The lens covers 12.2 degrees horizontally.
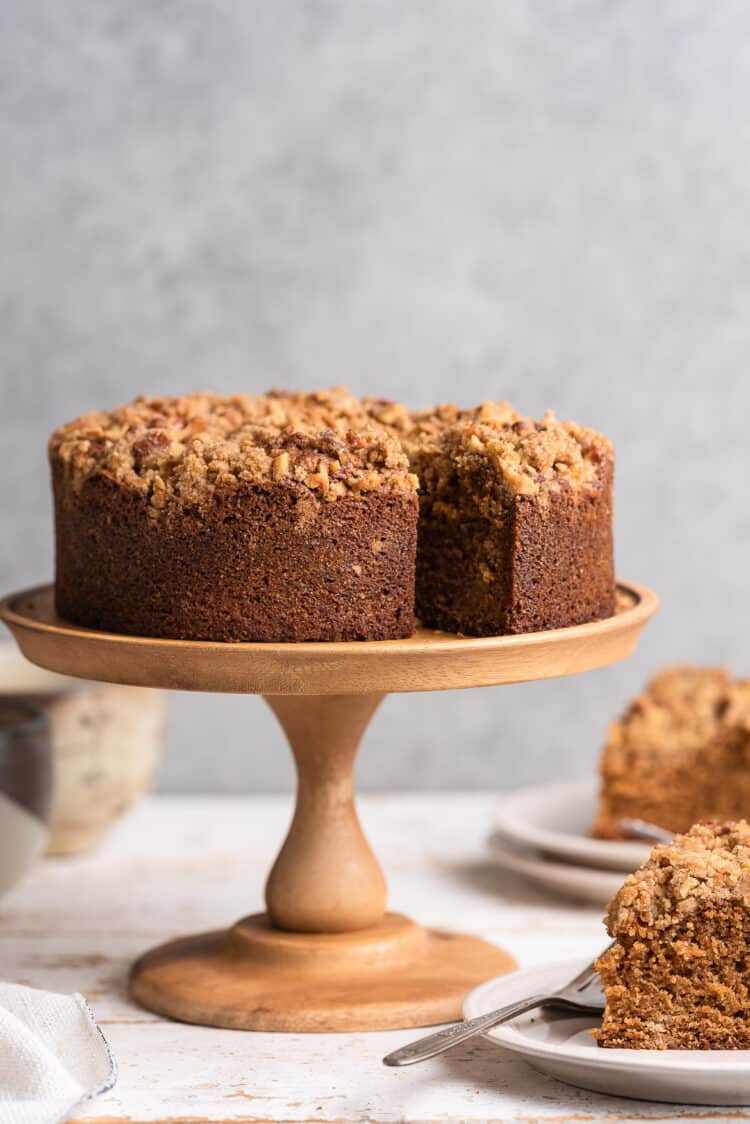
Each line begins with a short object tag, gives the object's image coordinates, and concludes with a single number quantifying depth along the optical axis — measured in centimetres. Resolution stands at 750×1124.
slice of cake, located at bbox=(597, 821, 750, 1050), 113
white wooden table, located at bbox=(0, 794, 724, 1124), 113
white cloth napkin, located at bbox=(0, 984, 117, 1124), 110
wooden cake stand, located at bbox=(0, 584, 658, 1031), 115
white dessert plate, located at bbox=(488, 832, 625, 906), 133
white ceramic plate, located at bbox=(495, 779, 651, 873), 134
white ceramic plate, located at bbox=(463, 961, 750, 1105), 110
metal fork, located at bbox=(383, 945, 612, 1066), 111
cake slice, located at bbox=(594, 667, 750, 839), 138
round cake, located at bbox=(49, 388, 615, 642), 116
